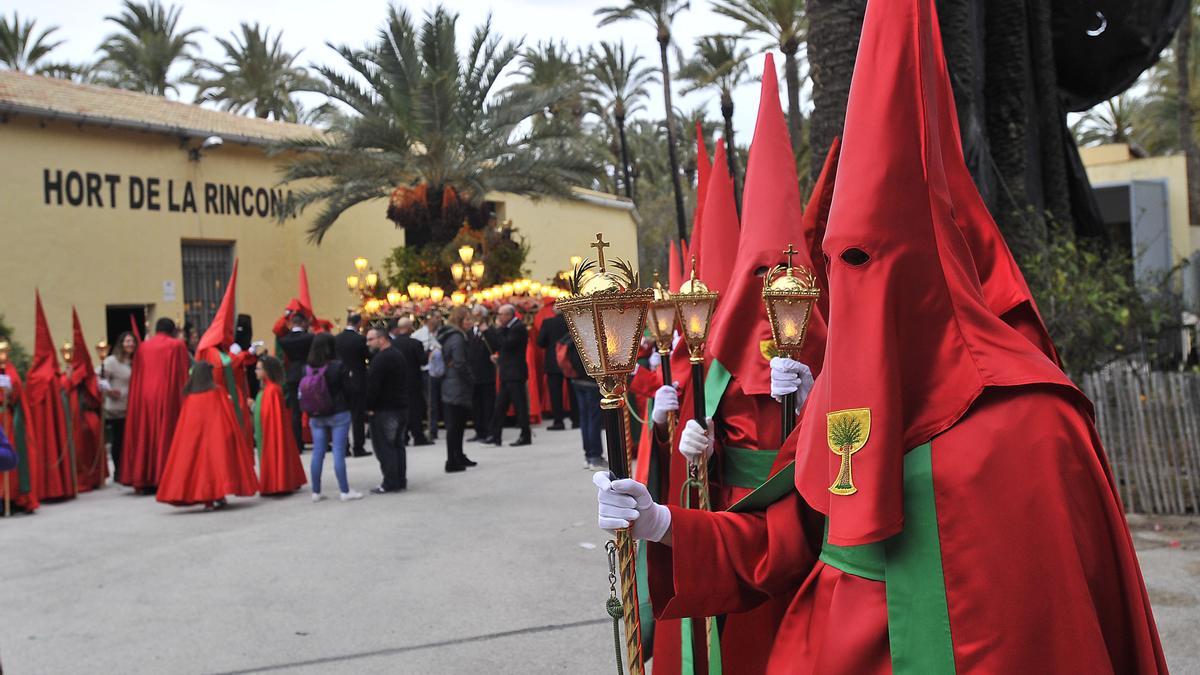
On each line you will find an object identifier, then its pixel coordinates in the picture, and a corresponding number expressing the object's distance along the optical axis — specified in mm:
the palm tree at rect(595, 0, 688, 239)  27656
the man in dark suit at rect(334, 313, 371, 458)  11352
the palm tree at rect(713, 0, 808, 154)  22719
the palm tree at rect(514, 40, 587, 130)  33625
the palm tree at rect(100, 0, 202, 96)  30281
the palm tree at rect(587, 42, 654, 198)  33812
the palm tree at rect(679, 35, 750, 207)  26922
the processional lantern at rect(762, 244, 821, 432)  3551
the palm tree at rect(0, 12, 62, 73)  28516
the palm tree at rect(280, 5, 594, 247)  21453
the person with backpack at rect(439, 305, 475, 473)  12828
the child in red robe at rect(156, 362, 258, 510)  10844
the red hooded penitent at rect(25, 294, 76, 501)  11945
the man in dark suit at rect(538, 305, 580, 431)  15031
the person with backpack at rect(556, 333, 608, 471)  12430
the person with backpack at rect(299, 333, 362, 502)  10625
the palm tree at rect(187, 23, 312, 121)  31469
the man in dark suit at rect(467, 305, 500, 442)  14555
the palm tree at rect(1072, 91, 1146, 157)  36406
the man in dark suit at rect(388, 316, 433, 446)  14336
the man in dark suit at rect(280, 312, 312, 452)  12844
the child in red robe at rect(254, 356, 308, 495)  11562
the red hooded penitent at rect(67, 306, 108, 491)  12766
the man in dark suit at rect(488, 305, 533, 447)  14648
